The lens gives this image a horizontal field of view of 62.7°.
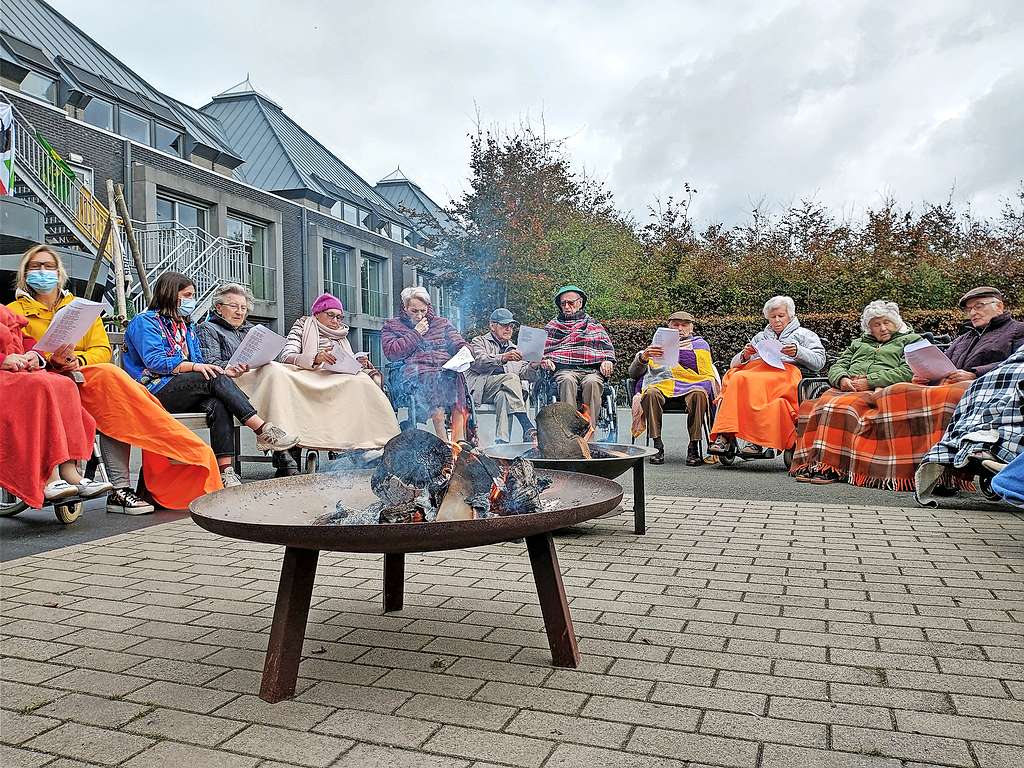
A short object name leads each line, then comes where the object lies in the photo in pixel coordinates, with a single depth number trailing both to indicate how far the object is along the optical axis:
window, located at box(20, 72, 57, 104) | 16.97
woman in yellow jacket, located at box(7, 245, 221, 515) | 4.71
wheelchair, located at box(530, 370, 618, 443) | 7.21
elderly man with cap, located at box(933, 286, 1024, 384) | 5.46
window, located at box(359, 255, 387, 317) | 28.59
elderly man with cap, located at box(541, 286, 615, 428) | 7.00
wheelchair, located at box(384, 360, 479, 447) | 6.90
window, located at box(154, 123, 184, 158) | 20.52
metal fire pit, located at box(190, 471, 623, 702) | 2.07
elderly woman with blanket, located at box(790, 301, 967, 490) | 5.50
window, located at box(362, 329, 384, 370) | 25.58
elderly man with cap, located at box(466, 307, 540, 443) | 7.26
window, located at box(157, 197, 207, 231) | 20.36
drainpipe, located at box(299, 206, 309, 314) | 25.18
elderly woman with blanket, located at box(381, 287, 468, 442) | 6.82
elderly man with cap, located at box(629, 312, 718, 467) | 7.19
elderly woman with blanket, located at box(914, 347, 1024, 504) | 4.57
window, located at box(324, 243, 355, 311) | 27.00
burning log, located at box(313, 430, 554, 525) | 2.52
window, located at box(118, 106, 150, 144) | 19.46
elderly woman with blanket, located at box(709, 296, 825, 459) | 6.59
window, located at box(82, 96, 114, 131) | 18.59
